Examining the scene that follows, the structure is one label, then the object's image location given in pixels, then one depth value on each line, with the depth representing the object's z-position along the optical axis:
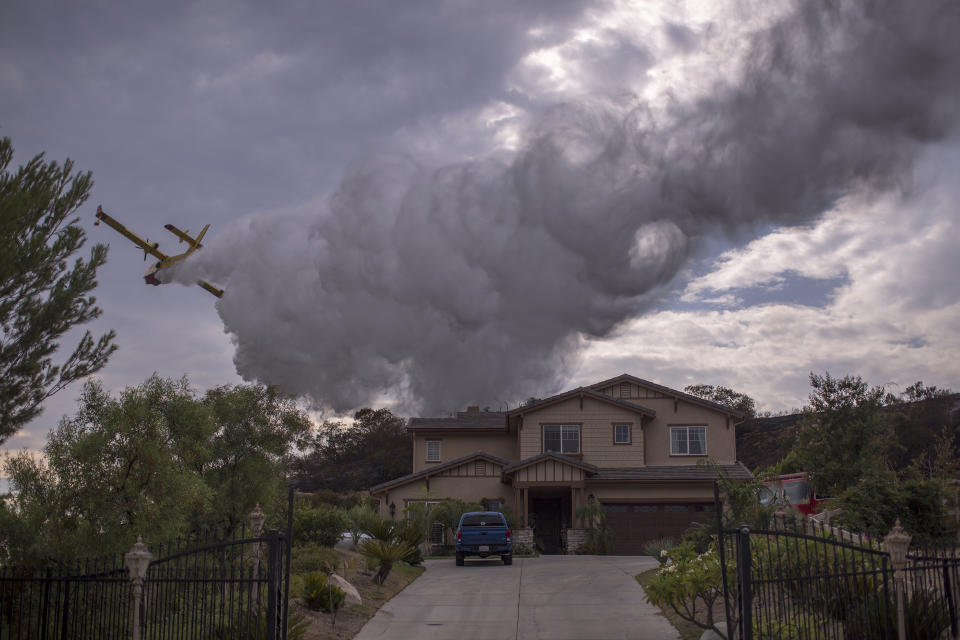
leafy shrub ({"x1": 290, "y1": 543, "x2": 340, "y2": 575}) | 20.04
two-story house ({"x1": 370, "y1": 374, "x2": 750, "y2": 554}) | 37.81
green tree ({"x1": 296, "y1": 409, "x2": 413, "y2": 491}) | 78.31
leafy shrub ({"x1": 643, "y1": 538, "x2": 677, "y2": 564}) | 22.00
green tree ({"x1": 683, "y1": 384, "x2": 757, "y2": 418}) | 81.62
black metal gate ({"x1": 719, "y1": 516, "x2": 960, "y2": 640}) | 9.76
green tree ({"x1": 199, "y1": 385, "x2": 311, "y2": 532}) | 20.09
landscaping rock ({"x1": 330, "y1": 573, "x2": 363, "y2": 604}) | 17.56
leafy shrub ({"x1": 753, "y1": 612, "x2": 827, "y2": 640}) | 10.12
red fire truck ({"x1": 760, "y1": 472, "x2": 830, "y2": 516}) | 37.72
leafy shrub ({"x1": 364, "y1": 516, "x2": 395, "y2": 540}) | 23.53
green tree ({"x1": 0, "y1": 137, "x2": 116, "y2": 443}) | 11.74
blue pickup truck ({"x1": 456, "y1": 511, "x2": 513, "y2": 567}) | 28.30
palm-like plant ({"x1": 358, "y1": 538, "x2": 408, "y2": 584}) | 21.05
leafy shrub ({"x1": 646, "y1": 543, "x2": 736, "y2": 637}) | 12.10
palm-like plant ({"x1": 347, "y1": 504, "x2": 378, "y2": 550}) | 29.11
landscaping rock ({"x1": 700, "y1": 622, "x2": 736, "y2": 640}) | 12.40
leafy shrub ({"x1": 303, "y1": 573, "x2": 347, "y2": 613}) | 15.98
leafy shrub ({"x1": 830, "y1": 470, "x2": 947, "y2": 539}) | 22.52
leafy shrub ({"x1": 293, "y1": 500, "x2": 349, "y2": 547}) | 25.67
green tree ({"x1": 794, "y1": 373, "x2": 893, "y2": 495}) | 31.48
